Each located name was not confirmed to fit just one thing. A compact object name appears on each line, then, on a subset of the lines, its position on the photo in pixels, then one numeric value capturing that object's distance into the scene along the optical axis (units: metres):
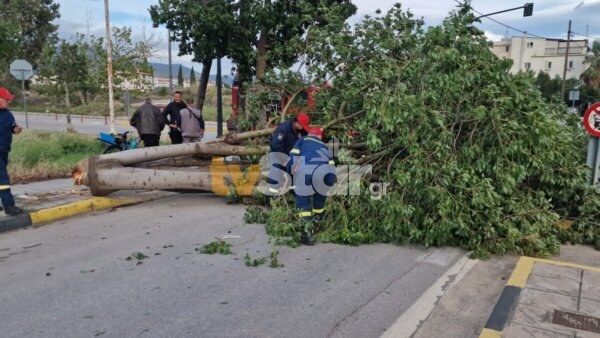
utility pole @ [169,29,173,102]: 25.69
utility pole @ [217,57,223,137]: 14.32
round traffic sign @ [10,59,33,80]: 13.45
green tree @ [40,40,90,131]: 22.97
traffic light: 19.44
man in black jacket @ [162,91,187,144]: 10.22
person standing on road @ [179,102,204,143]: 10.05
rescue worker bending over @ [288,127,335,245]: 5.93
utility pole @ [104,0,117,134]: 17.14
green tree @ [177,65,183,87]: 64.24
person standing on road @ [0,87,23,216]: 6.38
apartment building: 66.79
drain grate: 3.65
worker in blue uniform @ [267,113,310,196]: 7.15
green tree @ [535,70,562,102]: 51.12
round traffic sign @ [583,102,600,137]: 6.28
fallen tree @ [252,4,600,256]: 5.65
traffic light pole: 19.44
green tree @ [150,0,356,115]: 11.34
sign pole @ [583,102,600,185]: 6.25
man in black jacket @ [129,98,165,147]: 9.92
